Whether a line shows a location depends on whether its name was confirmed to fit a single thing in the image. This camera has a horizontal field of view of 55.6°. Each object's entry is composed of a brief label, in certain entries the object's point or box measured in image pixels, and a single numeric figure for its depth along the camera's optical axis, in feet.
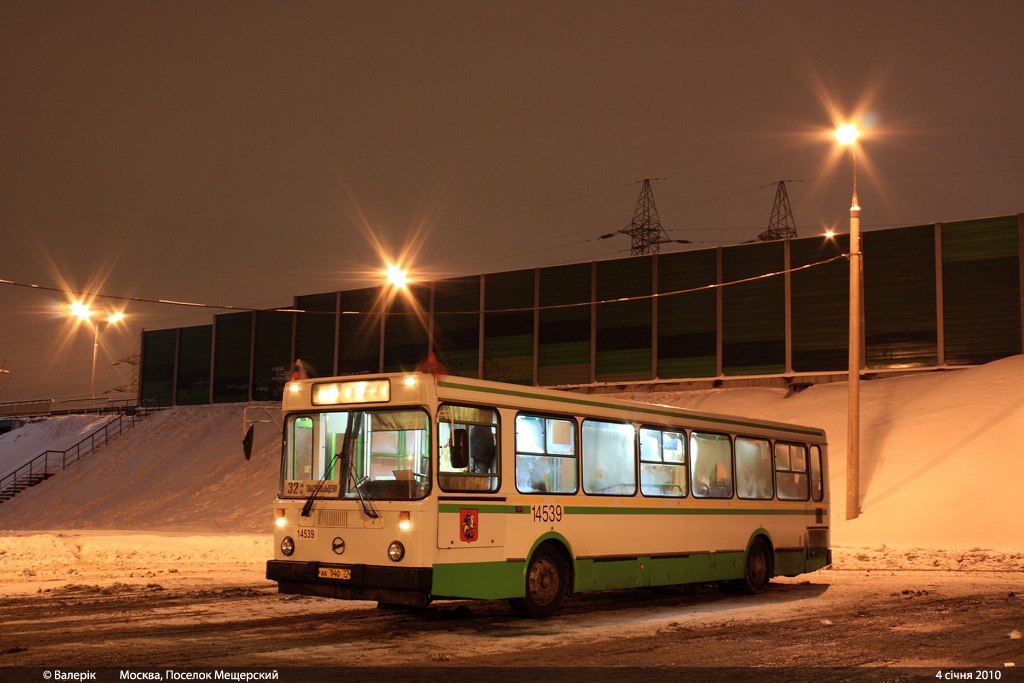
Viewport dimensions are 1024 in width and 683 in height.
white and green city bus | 34.68
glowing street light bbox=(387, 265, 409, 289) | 87.33
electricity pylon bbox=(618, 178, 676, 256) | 199.11
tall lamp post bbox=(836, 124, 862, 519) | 76.13
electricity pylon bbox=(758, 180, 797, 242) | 239.30
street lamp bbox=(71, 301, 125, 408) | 174.85
